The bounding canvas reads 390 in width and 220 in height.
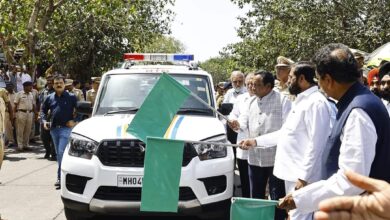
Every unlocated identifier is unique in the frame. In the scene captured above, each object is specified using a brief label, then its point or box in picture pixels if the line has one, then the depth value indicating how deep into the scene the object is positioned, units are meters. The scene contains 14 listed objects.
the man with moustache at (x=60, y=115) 7.73
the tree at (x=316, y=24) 17.98
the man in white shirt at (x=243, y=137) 5.66
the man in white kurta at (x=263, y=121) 5.11
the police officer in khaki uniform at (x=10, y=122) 12.56
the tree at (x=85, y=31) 15.71
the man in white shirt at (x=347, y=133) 2.51
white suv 5.17
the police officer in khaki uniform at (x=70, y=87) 11.23
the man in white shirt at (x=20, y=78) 15.23
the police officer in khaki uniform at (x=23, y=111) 12.52
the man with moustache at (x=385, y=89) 5.12
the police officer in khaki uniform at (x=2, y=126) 5.55
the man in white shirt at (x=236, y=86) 8.99
